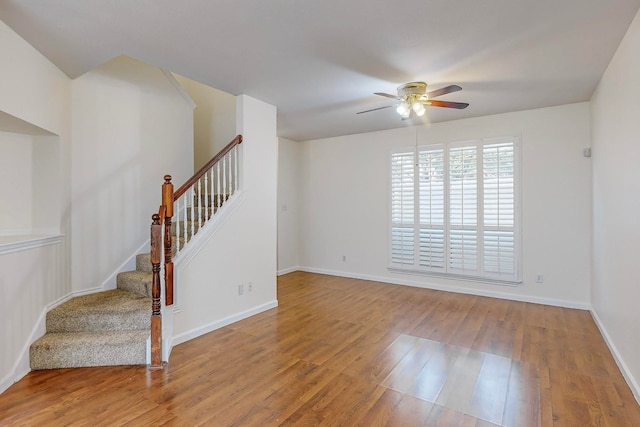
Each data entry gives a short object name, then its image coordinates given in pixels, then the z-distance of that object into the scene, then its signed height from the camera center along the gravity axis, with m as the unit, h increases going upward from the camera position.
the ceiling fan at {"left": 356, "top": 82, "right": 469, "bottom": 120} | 3.37 +1.22
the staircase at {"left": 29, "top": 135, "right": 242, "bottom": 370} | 2.73 -1.04
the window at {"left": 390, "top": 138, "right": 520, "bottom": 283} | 4.70 +0.05
